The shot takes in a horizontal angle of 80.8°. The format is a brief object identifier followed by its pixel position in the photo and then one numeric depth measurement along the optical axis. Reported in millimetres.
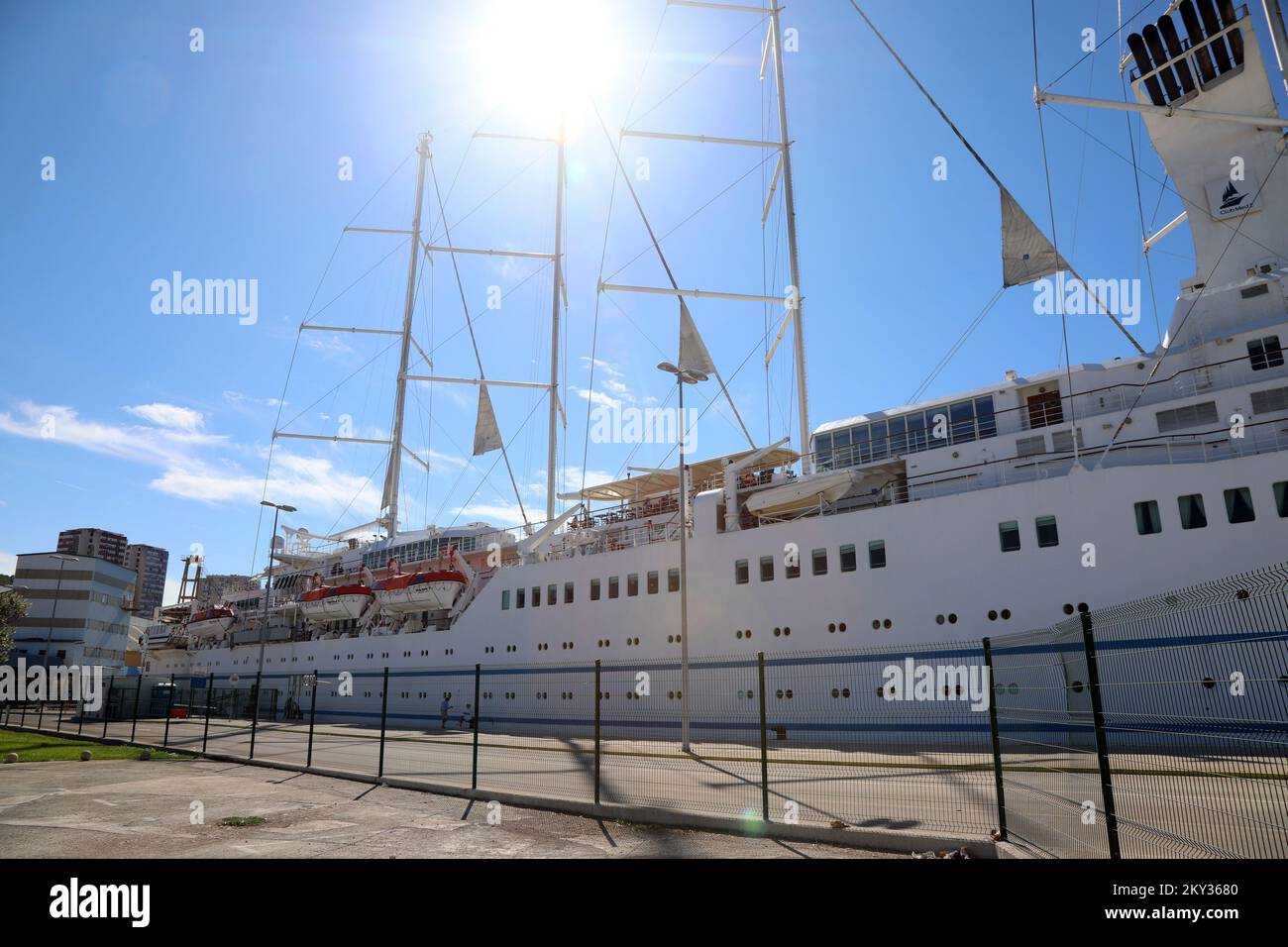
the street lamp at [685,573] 14773
